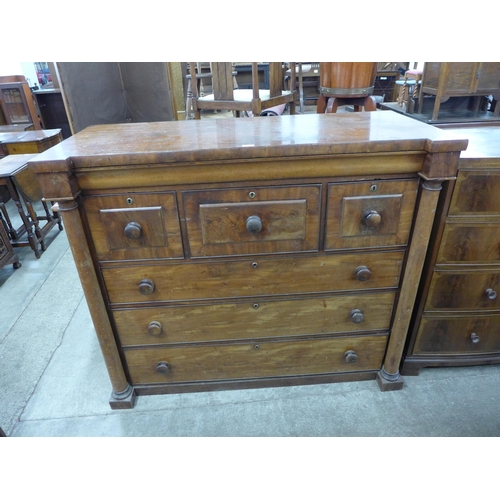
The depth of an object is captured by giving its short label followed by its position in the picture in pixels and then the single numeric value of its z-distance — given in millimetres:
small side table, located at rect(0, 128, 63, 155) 3545
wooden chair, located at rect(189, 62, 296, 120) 2090
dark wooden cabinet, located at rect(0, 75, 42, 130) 5020
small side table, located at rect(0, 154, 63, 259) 2719
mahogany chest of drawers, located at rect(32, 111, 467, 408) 1155
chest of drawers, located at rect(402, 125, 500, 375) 1301
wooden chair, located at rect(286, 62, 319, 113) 7016
